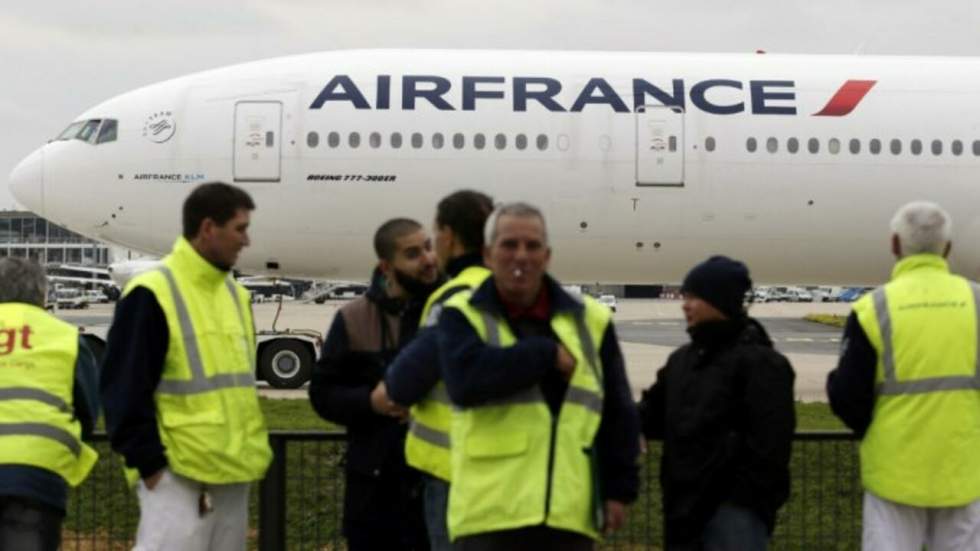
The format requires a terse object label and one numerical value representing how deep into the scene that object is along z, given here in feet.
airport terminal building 430.61
